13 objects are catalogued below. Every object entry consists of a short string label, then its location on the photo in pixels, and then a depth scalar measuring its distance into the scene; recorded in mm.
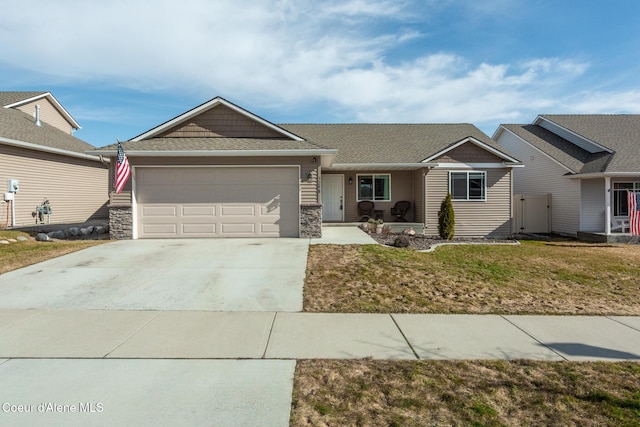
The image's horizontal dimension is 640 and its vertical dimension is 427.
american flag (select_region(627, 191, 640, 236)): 13789
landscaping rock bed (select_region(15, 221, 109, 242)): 12148
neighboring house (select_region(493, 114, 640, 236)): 15516
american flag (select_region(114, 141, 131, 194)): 10700
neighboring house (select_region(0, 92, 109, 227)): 14602
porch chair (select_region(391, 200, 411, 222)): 16156
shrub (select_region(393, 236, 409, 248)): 10647
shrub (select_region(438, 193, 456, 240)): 13461
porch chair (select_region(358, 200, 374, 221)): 16250
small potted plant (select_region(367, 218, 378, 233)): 14070
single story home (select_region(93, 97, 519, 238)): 11617
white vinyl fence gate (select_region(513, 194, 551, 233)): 17281
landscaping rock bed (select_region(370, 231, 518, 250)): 11097
